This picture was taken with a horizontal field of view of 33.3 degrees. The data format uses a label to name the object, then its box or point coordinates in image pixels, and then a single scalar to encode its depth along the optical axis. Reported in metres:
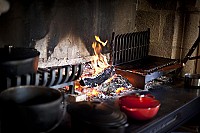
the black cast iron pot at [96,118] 1.54
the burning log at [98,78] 2.40
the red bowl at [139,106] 1.83
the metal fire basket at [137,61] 2.51
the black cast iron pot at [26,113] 1.39
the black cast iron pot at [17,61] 1.61
